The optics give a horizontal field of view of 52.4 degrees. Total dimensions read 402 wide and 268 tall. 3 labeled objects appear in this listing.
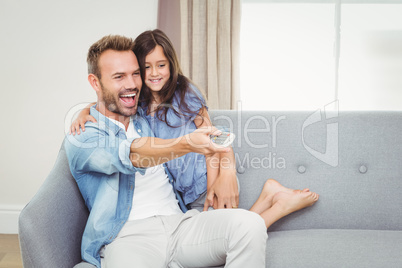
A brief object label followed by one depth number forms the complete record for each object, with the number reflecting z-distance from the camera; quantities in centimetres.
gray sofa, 151
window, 270
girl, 164
